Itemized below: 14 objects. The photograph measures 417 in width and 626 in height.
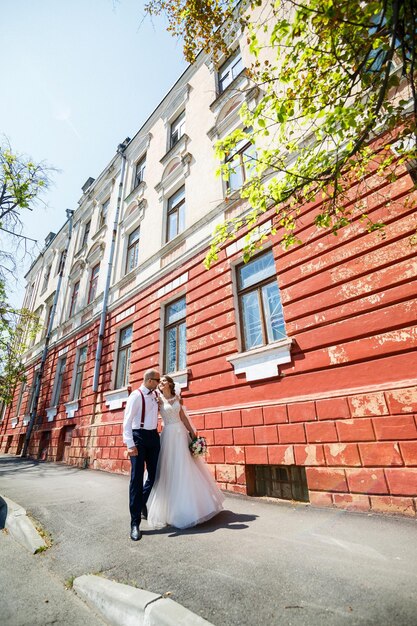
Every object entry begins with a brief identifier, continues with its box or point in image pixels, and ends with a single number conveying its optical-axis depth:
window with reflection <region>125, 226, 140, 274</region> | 11.79
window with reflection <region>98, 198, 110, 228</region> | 15.18
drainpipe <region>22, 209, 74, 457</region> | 14.75
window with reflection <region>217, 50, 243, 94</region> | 9.84
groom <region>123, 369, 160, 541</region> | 3.52
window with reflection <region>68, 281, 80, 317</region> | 15.52
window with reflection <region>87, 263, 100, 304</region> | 13.96
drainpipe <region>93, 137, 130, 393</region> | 10.77
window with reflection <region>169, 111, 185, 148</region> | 11.71
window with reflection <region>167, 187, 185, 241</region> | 9.85
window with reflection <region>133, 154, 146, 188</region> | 13.43
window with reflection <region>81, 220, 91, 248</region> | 16.74
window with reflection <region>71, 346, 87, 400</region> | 12.49
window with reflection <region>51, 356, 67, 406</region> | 13.91
